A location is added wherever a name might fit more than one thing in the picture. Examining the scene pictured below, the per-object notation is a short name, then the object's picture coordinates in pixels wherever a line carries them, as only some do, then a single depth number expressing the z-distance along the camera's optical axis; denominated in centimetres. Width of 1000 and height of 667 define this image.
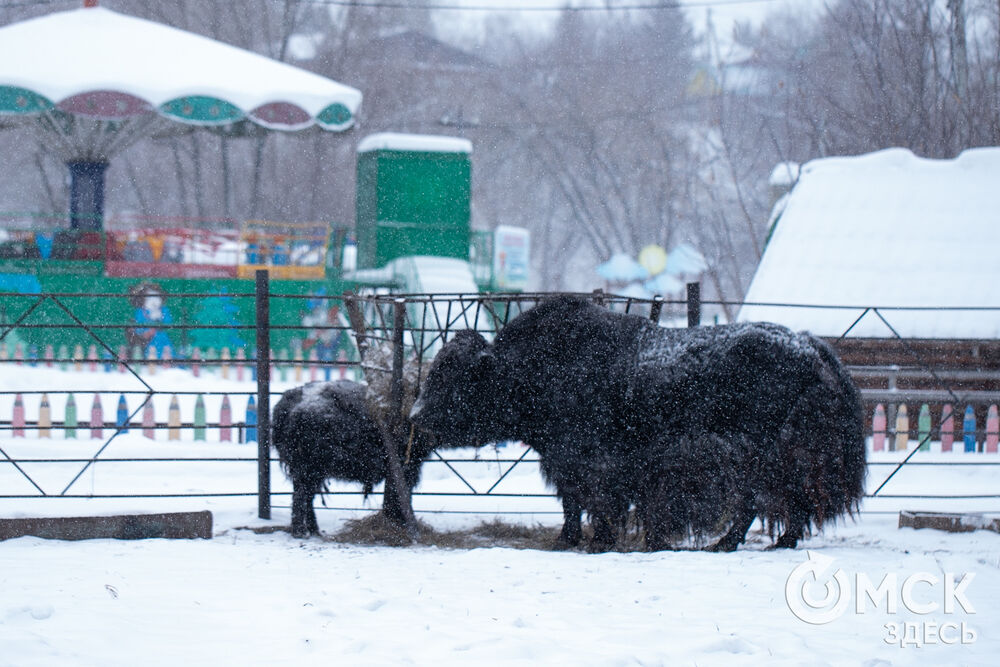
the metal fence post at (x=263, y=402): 1431
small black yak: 1352
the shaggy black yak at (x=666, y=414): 1215
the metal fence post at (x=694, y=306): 1491
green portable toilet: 3906
